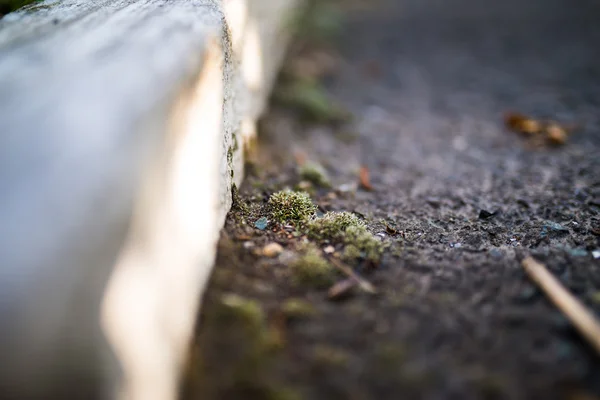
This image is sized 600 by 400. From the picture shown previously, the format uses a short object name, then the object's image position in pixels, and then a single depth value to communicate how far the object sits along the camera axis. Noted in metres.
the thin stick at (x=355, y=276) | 0.39
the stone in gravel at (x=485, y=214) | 0.43
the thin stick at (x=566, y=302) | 0.37
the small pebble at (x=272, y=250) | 0.40
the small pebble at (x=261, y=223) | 0.41
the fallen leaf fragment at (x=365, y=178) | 0.46
